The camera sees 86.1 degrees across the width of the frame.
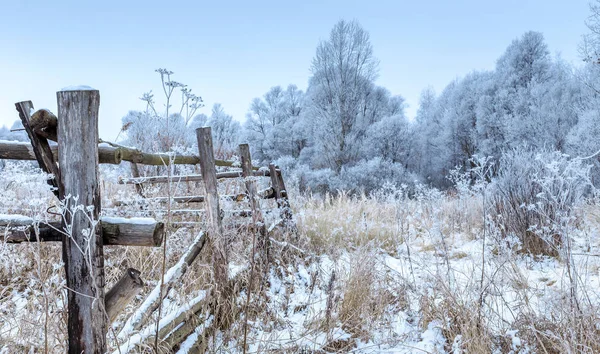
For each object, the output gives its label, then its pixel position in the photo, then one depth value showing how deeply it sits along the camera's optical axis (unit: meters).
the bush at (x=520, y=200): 3.97
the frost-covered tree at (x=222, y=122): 20.92
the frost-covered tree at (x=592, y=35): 10.07
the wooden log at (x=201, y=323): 2.01
